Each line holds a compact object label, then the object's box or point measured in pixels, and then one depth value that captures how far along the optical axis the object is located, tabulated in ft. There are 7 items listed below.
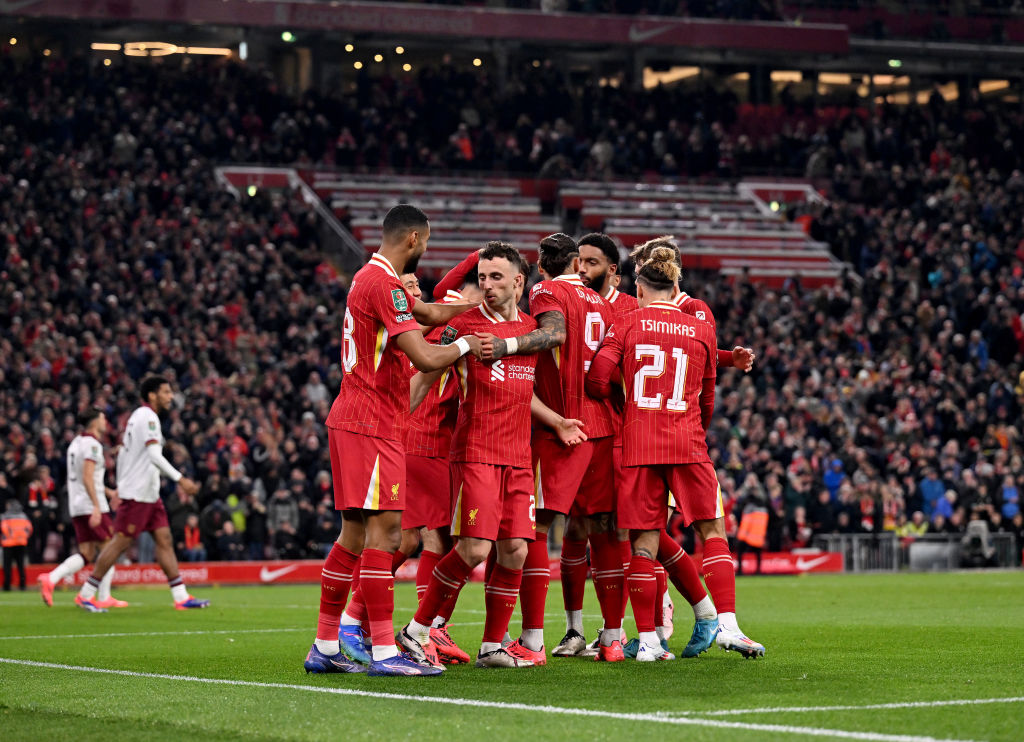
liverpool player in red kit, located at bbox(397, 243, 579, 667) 57.11
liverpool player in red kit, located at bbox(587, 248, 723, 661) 60.29
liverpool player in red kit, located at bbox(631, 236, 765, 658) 57.82
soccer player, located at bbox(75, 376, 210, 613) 101.71
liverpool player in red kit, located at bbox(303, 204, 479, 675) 53.93
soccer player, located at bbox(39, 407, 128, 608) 109.91
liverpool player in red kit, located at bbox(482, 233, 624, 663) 60.95
